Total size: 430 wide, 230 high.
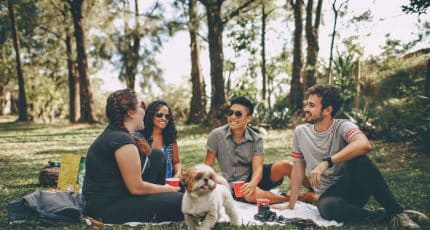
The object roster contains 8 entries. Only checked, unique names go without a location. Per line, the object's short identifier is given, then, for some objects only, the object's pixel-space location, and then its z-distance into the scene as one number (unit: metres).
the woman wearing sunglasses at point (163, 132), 5.83
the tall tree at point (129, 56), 25.42
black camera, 4.73
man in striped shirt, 4.38
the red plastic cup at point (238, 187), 4.99
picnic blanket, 4.64
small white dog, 3.83
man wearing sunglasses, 5.46
